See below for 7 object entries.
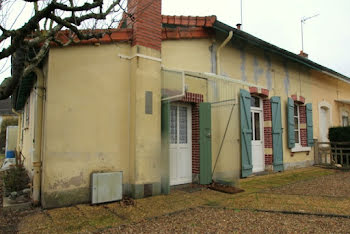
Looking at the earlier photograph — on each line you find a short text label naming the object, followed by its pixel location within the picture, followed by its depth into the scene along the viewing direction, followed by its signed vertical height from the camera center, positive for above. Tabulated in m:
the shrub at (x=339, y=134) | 9.22 -0.02
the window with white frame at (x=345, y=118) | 12.52 +0.81
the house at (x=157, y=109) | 4.29 +0.56
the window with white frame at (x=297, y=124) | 9.28 +0.37
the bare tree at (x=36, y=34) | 2.73 +1.28
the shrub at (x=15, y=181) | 4.84 -0.93
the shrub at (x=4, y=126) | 20.23 +0.79
